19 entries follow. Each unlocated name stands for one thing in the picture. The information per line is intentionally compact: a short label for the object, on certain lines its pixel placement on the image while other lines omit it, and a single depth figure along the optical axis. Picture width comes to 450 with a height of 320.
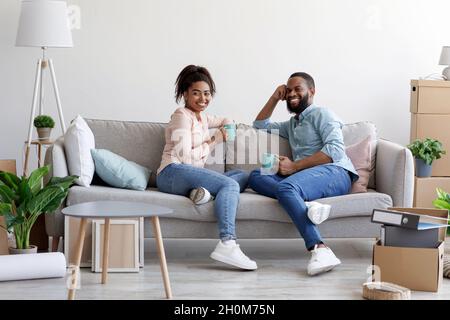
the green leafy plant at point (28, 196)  4.46
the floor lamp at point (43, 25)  5.92
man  4.57
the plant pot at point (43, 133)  5.95
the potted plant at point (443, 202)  4.73
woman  4.58
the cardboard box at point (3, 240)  4.62
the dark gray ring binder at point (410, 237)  4.18
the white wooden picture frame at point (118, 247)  4.53
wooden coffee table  3.71
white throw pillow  4.78
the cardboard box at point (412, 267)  4.14
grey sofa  4.68
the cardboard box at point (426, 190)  6.05
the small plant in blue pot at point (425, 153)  6.03
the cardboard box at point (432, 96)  6.21
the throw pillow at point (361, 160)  5.00
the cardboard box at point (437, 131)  6.26
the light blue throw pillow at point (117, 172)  4.88
